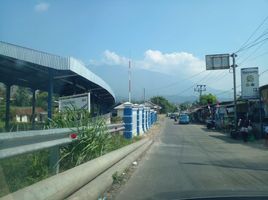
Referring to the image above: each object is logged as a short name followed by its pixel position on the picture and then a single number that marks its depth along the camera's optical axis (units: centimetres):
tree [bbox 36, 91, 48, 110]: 3360
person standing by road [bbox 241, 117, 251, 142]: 1562
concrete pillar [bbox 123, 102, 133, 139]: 1163
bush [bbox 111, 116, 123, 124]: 1254
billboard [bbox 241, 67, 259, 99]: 1950
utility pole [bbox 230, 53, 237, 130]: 2109
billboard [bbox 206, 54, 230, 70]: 2553
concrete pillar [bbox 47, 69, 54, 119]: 1363
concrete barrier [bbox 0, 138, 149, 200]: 297
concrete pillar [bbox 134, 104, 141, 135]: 1476
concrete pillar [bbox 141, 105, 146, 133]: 1804
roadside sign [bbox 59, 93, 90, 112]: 813
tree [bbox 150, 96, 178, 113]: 9147
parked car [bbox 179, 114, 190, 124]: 3955
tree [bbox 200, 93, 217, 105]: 6179
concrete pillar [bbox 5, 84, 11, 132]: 1698
